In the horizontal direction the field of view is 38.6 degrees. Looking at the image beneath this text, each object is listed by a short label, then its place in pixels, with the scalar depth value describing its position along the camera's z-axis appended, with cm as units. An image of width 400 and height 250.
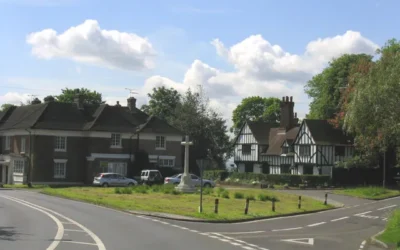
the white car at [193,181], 5454
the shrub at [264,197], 4066
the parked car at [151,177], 5944
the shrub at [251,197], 4045
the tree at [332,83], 7988
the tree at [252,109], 11794
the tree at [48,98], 7305
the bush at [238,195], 4197
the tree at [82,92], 10222
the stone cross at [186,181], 4509
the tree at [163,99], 10694
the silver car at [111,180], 5712
